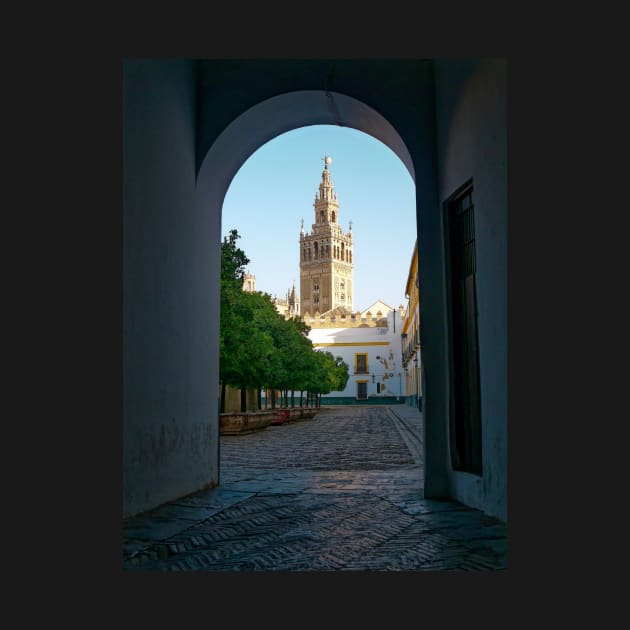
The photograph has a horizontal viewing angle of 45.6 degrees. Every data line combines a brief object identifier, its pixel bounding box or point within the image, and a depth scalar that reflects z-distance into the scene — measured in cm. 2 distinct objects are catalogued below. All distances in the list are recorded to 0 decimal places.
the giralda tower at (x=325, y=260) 11325
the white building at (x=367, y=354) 7238
